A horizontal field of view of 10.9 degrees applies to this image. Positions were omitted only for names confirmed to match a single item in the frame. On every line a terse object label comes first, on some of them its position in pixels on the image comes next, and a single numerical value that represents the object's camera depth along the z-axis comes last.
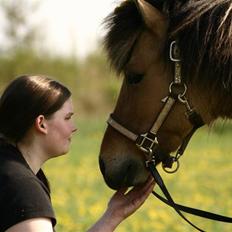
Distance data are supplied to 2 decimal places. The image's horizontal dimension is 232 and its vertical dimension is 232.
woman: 5.45
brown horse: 6.67
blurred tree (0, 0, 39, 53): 71.82
